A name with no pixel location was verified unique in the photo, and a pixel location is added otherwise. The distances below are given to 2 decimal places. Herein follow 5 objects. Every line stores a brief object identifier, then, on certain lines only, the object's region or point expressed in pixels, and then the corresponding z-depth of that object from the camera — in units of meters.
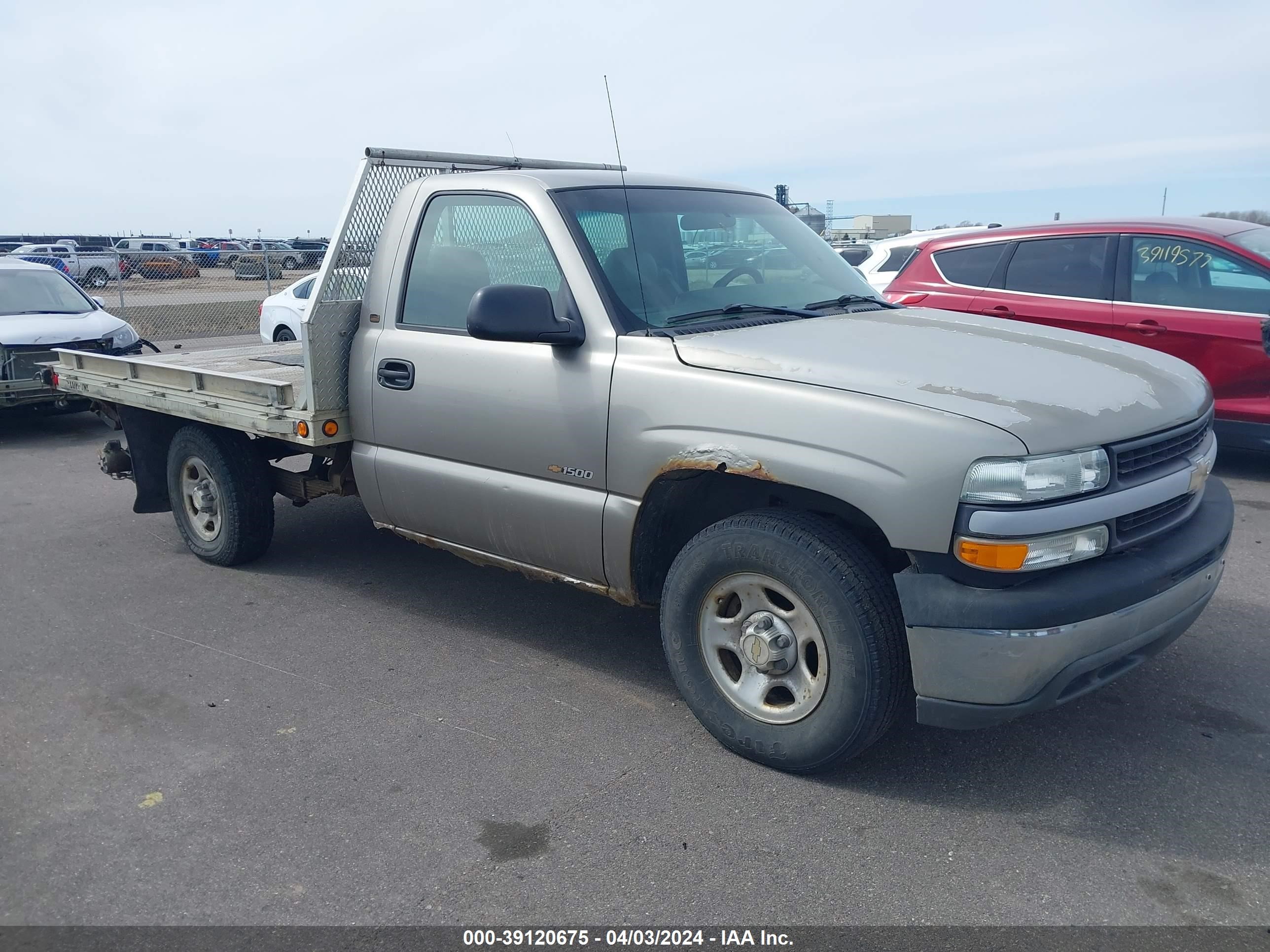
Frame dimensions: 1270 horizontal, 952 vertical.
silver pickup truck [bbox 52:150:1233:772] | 3.13
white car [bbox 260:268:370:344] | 13.17
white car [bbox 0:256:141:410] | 9.96
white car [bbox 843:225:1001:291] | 12.70
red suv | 7.19
